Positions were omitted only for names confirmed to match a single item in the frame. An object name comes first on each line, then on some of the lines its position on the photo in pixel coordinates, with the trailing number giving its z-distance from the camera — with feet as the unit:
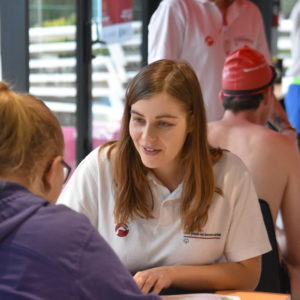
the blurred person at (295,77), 32.72
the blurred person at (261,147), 15.90
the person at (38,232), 7.41
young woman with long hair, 12.49
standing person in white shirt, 21.37
